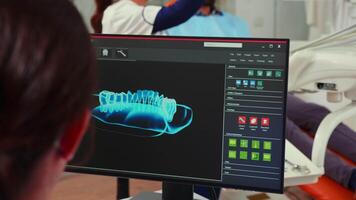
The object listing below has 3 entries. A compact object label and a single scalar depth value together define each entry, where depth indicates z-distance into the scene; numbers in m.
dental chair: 0.92
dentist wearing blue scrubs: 1.47
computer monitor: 0.75
